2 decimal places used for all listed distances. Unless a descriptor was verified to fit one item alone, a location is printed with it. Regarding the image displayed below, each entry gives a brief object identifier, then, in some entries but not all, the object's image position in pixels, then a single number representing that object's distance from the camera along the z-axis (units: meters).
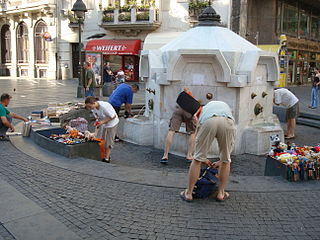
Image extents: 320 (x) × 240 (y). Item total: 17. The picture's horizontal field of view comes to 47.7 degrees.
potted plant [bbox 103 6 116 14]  26.45
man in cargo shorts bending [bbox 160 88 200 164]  6.52
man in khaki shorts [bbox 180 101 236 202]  4.23
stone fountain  6.92
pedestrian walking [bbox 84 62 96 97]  14.21
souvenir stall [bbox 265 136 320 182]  5.15
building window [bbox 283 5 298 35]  25.56
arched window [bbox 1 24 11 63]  34.97
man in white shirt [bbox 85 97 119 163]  6.09
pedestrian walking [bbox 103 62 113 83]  21.23
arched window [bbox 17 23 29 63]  32.82
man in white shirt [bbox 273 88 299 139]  8.81
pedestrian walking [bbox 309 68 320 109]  14.41
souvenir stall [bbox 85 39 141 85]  26.39
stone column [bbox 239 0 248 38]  23.06
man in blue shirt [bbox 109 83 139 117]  8.76
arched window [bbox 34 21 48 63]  31.25
